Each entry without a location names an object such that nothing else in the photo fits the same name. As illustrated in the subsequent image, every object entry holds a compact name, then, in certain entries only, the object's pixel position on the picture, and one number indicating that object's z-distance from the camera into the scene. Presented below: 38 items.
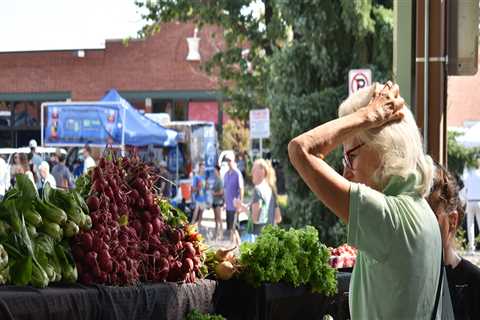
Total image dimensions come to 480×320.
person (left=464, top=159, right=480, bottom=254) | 16.16
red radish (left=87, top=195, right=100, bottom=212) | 4.56
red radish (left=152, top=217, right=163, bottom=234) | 4.80
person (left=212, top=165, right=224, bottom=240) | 20.70
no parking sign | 10.66
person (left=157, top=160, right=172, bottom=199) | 24.08
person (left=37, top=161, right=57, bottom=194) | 16.77
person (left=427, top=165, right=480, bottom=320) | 4.08
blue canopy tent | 22.69
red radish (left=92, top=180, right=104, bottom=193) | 4.67
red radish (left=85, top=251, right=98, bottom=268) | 4.30
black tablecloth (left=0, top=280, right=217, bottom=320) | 3.85
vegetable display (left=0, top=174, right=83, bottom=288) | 4.06
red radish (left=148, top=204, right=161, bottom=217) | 4.85
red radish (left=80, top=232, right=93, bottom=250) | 4.36
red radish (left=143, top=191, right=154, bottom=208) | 4.83
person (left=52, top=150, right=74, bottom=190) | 18.98
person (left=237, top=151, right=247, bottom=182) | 31.51
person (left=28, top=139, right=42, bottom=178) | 21.33
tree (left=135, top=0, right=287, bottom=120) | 21.45
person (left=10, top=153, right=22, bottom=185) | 16.93
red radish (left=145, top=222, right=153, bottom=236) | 4.74
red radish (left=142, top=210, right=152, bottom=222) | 4.80
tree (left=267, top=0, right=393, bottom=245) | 15.10
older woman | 2.62
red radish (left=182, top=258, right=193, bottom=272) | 4.78
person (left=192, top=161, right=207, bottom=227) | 21.77
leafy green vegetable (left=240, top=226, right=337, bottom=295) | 5.05
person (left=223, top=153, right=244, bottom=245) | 17.12
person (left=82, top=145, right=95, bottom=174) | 20.19
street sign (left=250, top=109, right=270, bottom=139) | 21.83
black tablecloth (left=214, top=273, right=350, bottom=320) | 5.01
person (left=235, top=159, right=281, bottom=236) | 13.03
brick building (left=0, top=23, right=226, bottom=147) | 43.34
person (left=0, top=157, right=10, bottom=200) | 16.04
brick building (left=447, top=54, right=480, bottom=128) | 40.81
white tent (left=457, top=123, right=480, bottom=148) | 19.22
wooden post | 5.92
